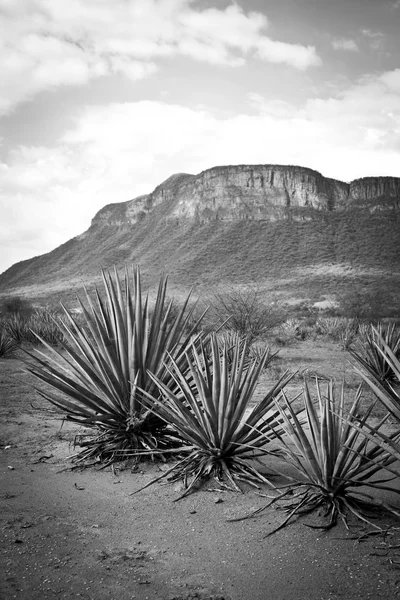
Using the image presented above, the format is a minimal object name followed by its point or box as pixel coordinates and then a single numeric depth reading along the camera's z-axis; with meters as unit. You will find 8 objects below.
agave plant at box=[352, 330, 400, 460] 2.58
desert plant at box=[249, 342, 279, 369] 11.09
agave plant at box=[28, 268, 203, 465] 4.32
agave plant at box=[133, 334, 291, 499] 3.81
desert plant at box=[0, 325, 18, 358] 13.04
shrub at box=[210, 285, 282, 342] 14.04
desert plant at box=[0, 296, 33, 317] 31.35
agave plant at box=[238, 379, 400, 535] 3.09
